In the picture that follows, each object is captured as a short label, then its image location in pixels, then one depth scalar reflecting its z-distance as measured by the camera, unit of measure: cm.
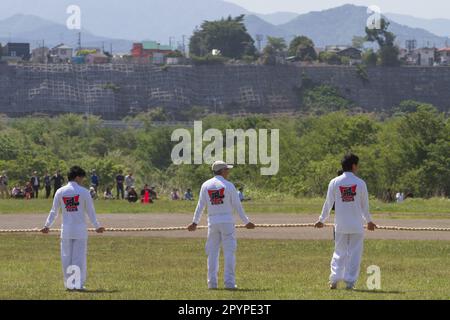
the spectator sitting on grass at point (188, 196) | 6838
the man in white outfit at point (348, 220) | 2308
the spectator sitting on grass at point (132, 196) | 6271
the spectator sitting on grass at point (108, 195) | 6641
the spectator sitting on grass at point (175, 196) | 7025
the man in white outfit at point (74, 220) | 2342
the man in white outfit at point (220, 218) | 2319
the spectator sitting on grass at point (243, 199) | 6839
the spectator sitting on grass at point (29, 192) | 6658
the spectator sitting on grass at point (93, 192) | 6365
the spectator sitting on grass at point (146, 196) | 6260
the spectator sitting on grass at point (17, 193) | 6719
